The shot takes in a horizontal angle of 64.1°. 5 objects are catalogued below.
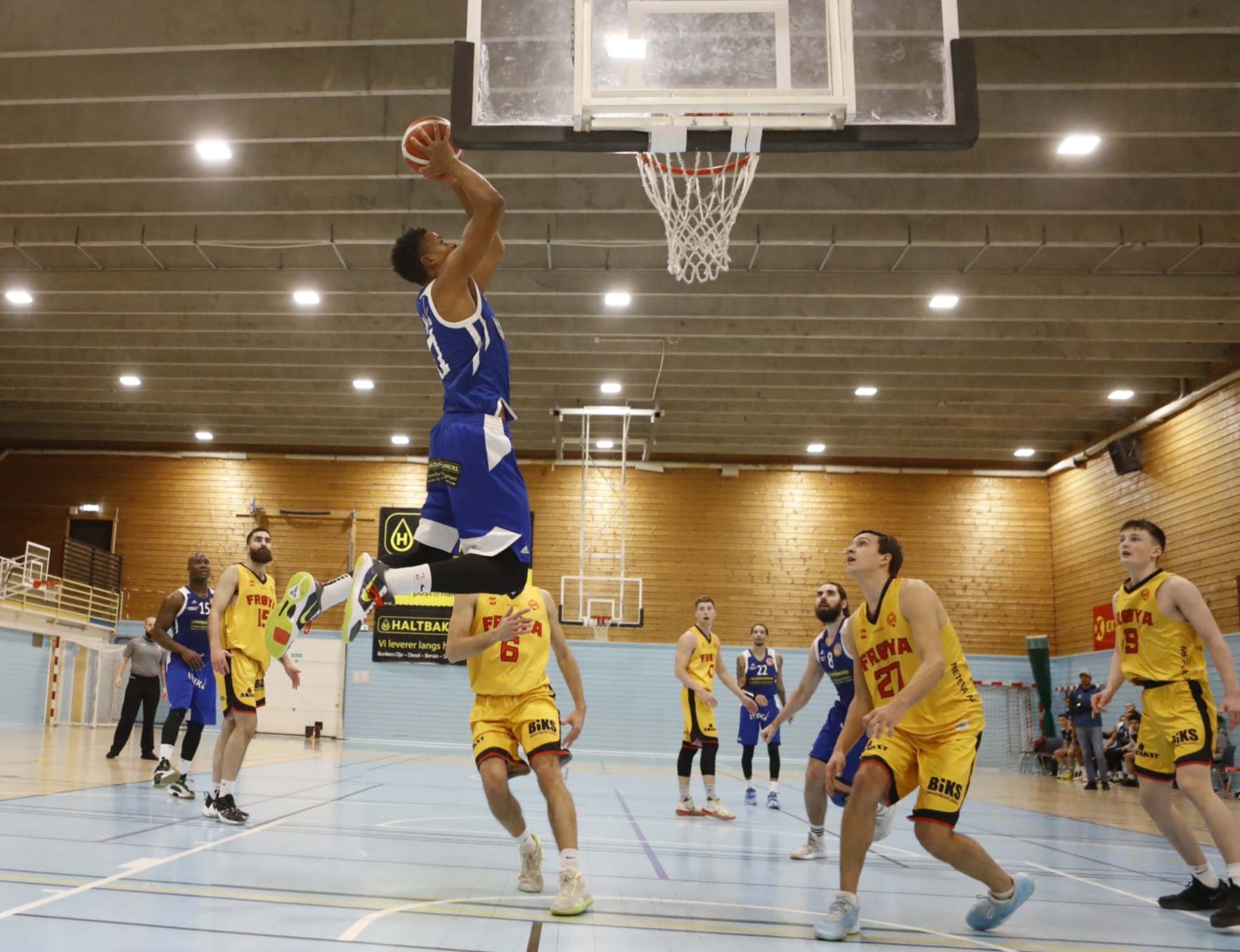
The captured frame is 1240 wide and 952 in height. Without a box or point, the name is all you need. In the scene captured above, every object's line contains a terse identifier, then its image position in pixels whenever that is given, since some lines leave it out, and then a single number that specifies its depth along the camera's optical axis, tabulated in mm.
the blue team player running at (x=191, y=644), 8719
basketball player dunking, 4188
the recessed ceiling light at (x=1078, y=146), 11242
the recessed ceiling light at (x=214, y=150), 11977
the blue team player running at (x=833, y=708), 6527
